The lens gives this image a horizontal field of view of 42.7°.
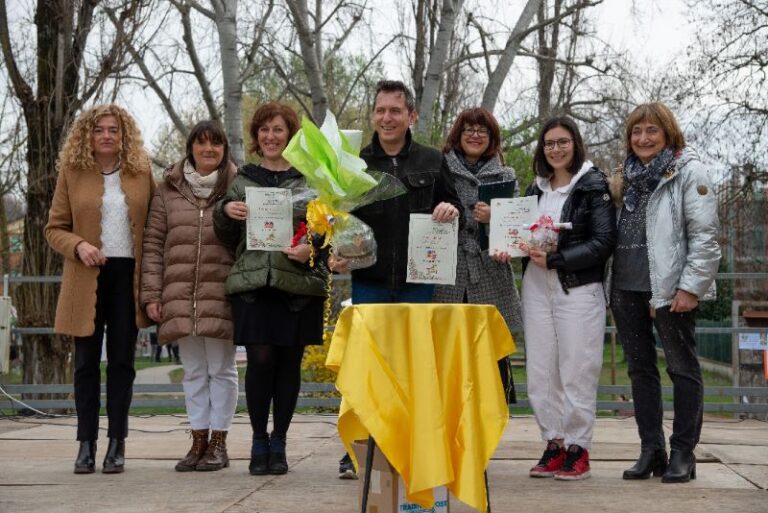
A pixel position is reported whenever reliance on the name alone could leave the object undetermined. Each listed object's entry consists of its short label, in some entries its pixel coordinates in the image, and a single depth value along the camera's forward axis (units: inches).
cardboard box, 144.8
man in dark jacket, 188.2
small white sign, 318.7
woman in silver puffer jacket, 185.8
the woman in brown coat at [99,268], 203.5
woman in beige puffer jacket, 202.4
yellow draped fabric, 140.8
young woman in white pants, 192.9
